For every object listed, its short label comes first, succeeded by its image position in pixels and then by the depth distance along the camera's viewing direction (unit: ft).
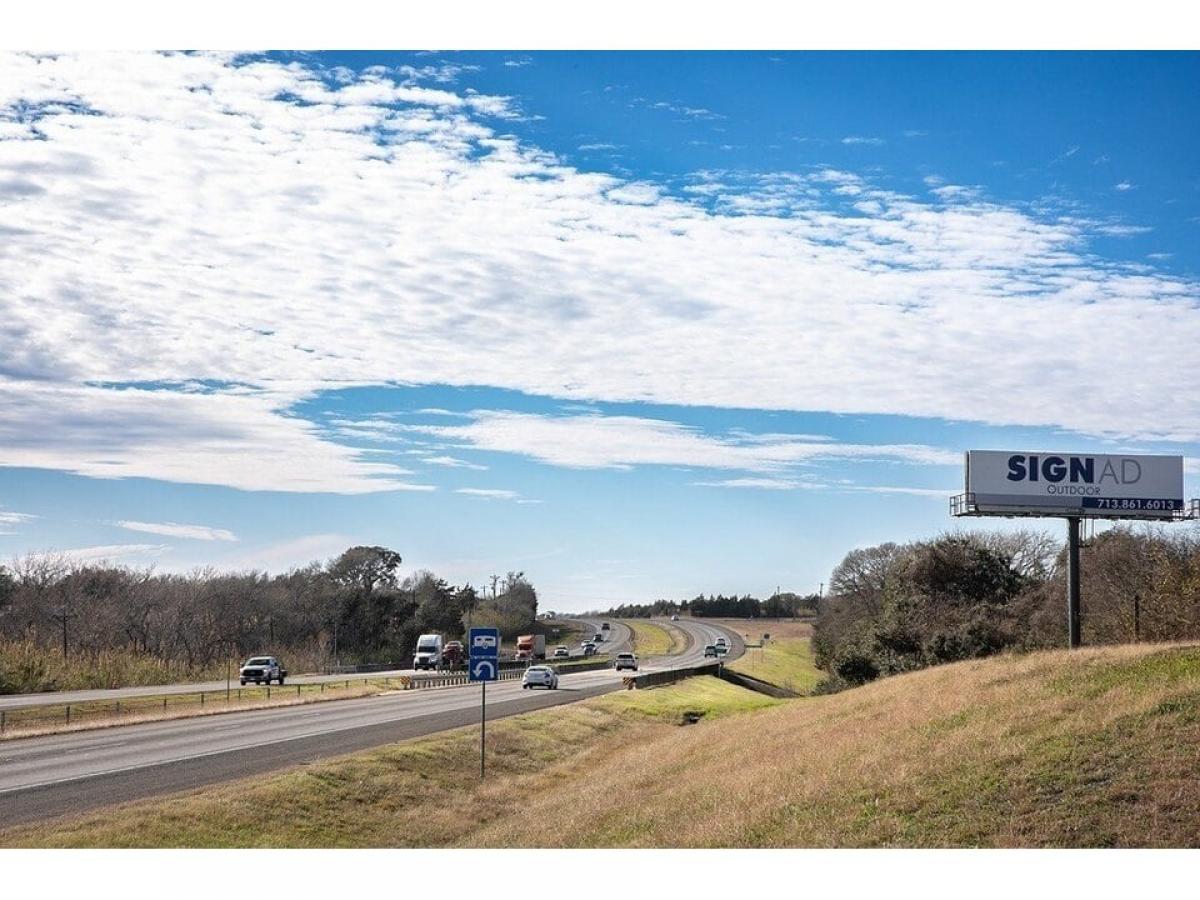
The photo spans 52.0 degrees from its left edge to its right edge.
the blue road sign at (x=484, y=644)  104.43
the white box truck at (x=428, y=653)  323.37
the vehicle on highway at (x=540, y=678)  245.45
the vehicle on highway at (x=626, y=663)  325.83
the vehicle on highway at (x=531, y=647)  381.19
